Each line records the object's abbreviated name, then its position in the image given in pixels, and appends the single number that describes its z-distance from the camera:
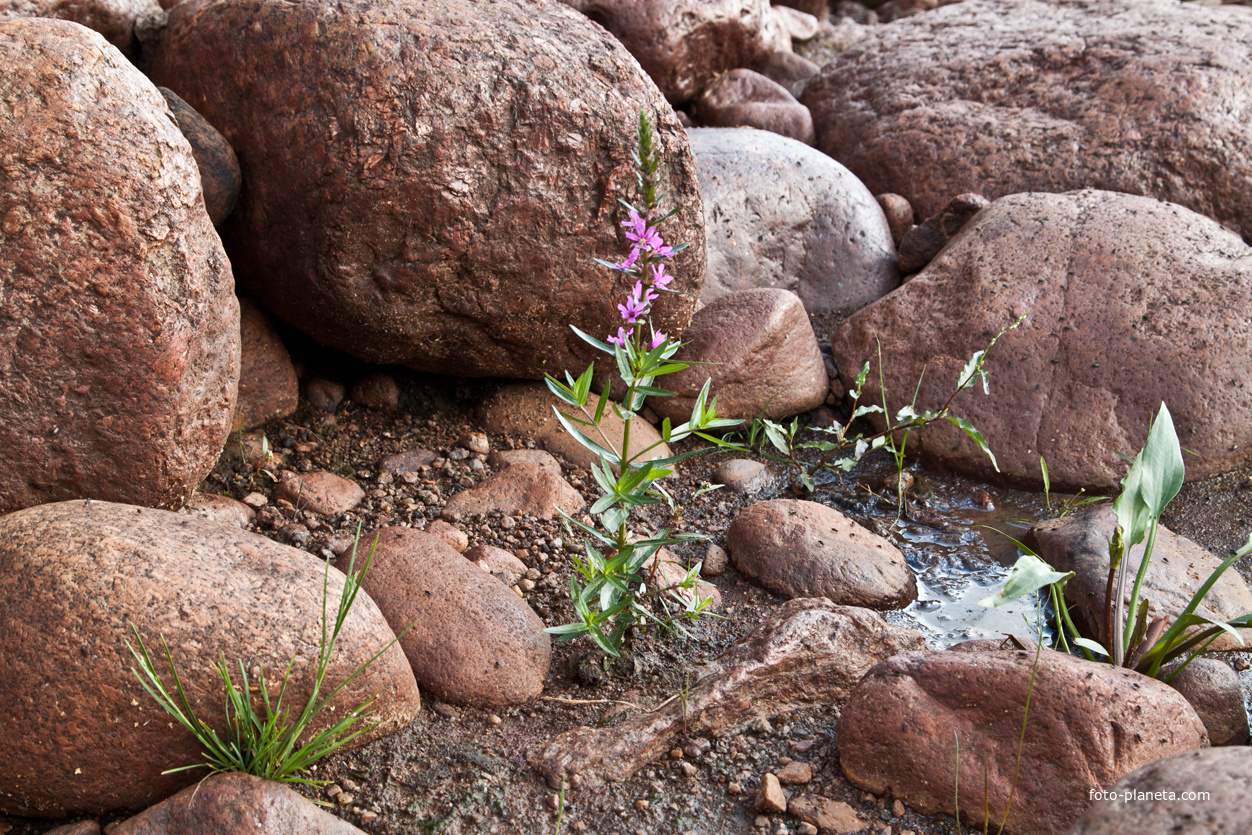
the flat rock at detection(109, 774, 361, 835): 1.77
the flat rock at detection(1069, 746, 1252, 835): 1.47
